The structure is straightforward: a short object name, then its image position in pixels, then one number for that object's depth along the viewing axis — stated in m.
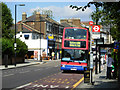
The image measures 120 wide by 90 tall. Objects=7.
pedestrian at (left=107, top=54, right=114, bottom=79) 18.19
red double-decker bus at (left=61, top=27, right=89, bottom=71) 25.16
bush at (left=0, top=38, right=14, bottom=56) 39.00
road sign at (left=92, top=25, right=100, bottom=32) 18.98
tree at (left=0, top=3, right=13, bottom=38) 46.14
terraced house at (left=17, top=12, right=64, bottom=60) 69.75
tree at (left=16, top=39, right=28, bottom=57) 43.44
